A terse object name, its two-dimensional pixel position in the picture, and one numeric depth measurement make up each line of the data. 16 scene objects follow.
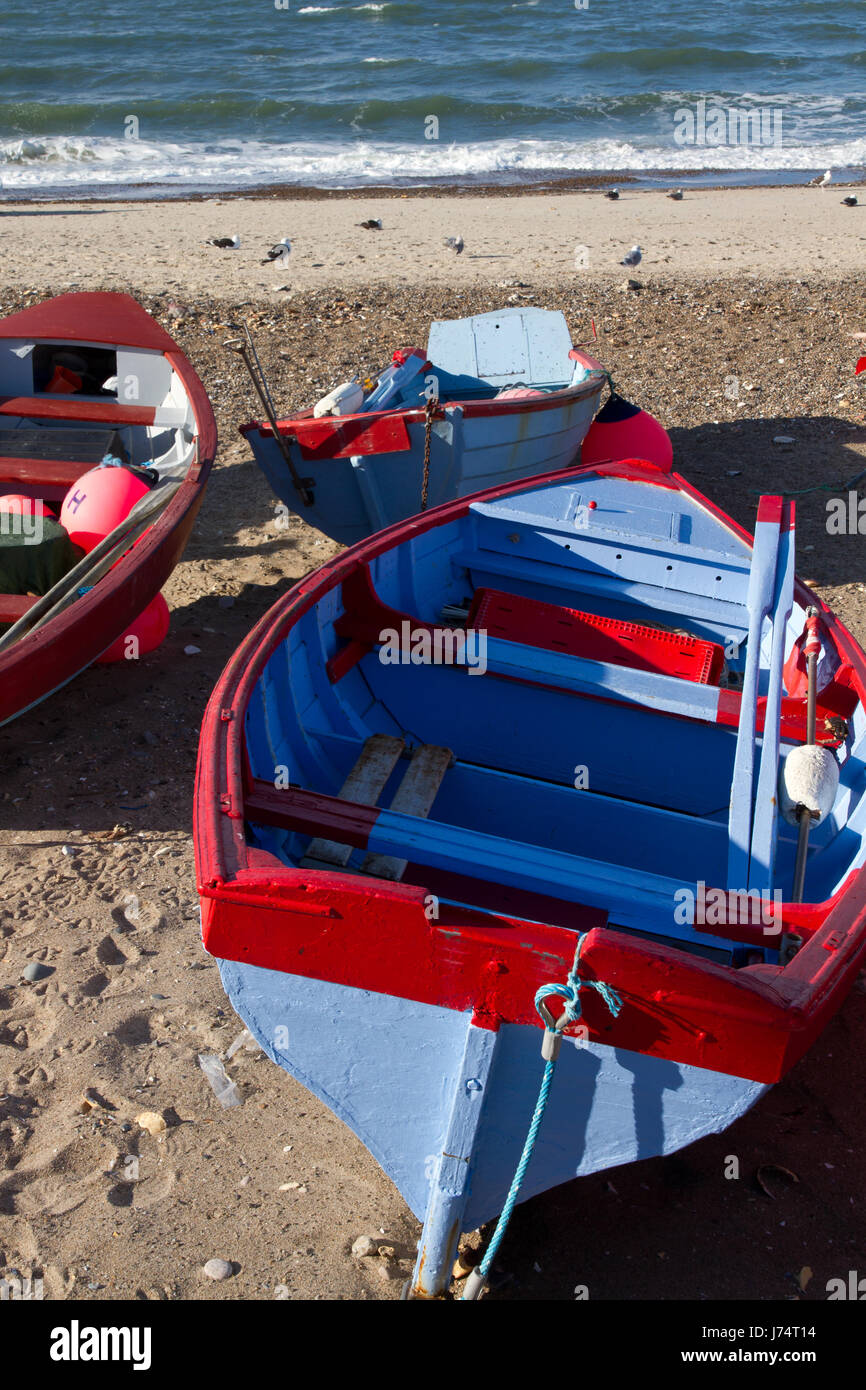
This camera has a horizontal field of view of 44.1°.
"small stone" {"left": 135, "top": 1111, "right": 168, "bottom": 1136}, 3.62
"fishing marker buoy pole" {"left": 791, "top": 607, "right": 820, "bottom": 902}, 3.60
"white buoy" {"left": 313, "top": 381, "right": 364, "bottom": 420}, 6.89
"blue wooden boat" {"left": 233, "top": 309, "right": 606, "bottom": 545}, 6.59
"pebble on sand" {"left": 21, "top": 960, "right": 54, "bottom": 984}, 4.16
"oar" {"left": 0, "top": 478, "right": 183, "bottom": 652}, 5.00
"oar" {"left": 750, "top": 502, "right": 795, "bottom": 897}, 3.63
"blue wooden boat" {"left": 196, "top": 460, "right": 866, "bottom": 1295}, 2.80
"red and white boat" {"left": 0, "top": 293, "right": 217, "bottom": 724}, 5.09
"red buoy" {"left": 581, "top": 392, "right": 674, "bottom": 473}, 8.19
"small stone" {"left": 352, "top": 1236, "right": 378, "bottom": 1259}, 3.28
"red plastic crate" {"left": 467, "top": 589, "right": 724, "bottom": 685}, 5.15
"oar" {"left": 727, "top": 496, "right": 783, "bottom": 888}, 3.73
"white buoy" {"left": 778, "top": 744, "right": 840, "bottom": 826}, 3.66
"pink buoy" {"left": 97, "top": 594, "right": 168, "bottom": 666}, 5.91
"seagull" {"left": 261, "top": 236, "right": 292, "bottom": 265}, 12.59
